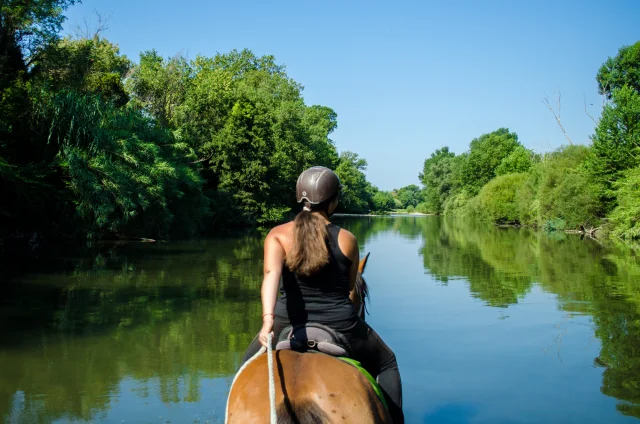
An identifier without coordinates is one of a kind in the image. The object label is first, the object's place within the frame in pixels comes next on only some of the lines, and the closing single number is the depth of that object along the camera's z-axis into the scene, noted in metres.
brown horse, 2.35
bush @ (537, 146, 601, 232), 35.46
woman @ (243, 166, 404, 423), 2.84
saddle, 2.84
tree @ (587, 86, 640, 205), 32.44
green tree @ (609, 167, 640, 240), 27.06
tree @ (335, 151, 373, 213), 78.25
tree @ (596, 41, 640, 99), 52.34
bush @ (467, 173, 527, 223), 55.19
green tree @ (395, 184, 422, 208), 154.38
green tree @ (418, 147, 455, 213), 93.81
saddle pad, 2.69
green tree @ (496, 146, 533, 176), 71.50
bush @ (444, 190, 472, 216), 78.06
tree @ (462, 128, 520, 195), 79.31
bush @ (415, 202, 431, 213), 109.52
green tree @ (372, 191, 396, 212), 117.00
